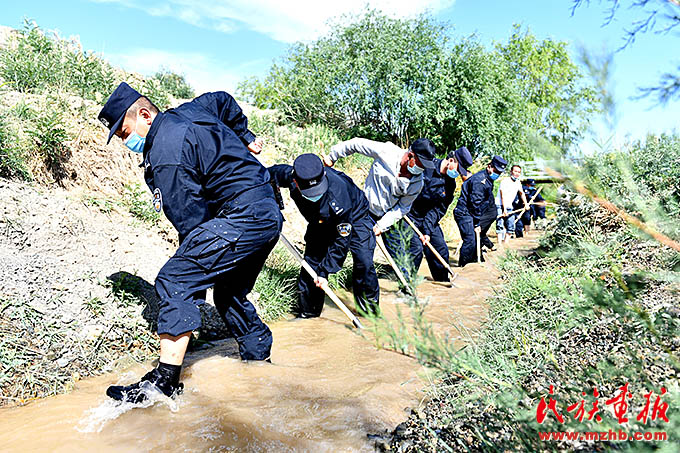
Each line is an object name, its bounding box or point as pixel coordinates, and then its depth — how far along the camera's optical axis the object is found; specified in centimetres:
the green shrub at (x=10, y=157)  450
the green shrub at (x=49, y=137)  491
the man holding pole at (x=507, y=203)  998
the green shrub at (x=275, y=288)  493
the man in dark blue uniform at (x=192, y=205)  282
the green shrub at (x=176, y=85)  1184
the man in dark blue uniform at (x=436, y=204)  648
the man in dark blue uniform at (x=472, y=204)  791
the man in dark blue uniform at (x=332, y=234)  457
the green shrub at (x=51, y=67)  617
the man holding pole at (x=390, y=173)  505
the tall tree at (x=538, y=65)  3169
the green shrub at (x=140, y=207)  507
